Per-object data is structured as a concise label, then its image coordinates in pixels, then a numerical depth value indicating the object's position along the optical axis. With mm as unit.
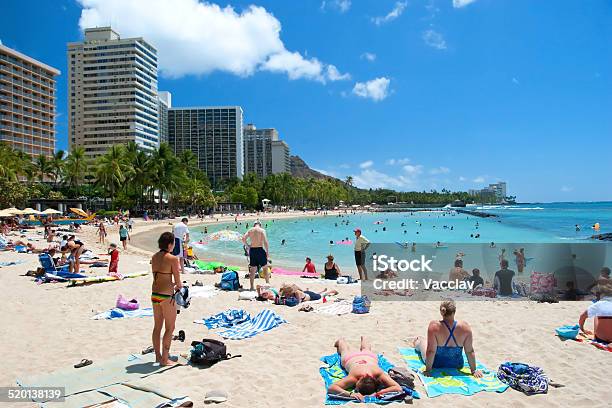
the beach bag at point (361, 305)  7602
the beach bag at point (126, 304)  7616
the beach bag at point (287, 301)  8188
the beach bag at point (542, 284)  8711
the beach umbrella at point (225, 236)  29969
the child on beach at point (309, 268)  13366
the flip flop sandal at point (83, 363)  4809
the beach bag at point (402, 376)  4316
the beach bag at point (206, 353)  4949
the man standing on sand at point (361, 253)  10844
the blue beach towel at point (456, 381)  4316
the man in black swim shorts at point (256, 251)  9241
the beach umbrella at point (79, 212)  42256
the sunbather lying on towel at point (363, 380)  4141
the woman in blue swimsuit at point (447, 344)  4738
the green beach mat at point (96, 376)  4137
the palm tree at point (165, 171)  57656
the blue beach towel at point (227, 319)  6734
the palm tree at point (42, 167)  65625
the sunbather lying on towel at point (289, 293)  8391
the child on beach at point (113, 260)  11711
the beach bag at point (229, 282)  9802
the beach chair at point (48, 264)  11133
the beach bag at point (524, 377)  4242
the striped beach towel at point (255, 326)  6215
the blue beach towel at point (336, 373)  4066
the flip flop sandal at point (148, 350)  5250
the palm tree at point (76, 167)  62094
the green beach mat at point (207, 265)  13658
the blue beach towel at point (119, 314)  7246
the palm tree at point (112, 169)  54969
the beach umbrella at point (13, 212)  30500
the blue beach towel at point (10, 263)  13864
